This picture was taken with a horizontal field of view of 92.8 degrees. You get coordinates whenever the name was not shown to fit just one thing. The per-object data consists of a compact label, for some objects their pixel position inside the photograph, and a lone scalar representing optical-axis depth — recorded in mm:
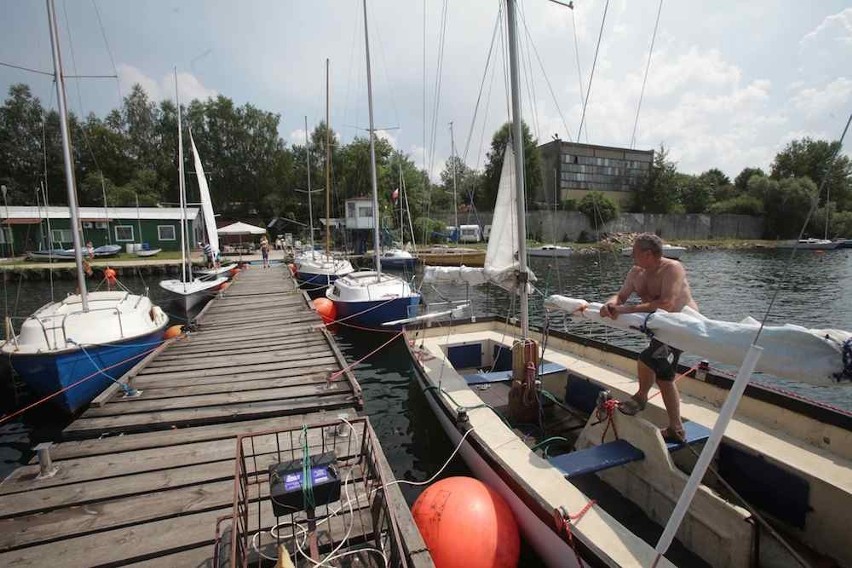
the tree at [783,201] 54594
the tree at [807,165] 56572
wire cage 2656
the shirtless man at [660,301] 4047
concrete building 59125
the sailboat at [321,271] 21453
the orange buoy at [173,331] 11781
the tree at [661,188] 61969
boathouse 32234
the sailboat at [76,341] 7348
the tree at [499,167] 55344
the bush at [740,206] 59347
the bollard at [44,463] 4129
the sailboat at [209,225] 19959
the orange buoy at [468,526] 3617
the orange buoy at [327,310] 14633
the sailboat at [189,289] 17000
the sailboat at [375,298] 13422
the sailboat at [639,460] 3260
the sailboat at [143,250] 34531
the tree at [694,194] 64688
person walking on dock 27875
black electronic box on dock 2617
